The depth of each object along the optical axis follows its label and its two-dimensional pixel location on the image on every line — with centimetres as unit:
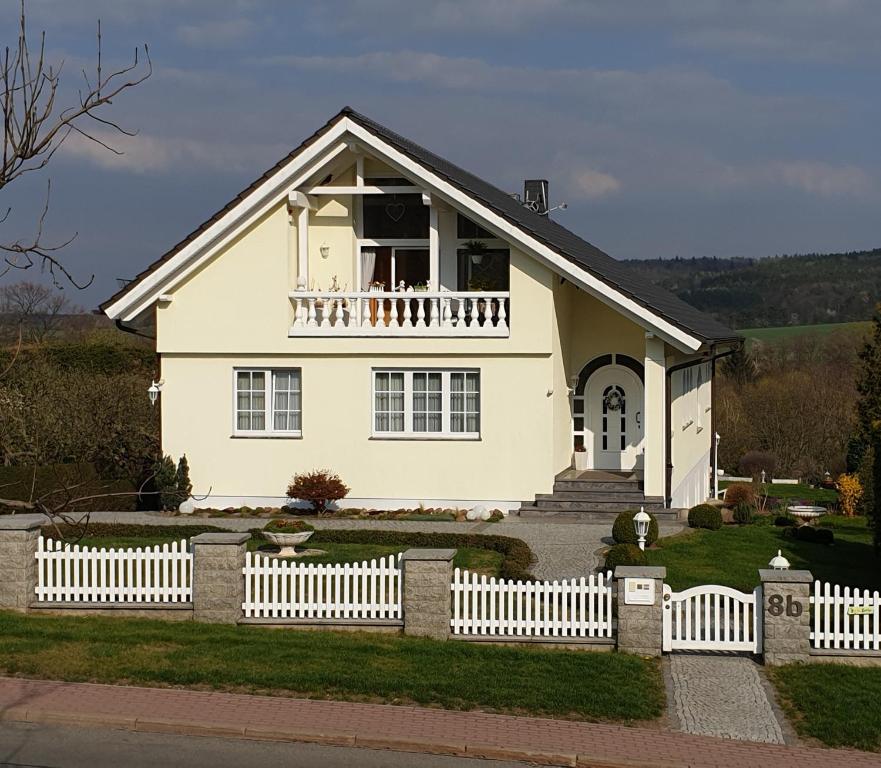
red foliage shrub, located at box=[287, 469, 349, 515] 2339
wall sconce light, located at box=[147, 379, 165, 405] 2456
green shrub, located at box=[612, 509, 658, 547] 2028
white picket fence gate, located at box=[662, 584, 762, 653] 1334
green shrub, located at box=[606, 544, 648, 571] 1769
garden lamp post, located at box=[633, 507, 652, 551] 1988
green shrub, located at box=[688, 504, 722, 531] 2280
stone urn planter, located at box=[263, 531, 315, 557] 1833
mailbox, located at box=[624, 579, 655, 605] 1352
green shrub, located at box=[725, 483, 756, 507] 2891
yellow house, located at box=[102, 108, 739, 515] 2358
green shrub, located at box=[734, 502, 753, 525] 2544
